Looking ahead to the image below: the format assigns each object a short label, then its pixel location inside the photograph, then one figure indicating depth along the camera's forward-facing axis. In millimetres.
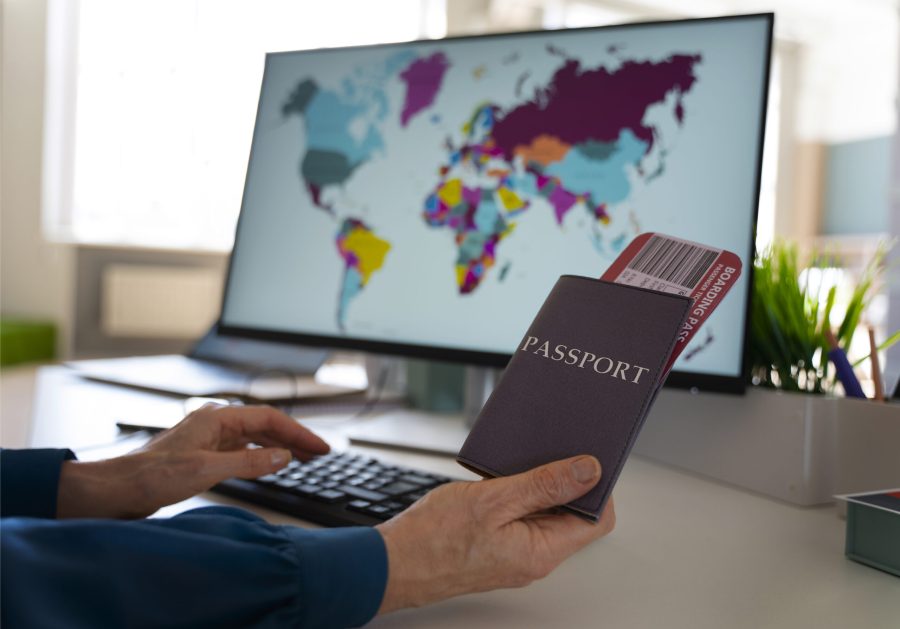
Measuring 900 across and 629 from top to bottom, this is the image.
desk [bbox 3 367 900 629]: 434
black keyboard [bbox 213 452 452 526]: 567
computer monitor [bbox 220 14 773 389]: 707
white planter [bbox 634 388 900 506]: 668
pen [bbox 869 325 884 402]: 706
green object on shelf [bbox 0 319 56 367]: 2922
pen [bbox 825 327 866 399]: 688
